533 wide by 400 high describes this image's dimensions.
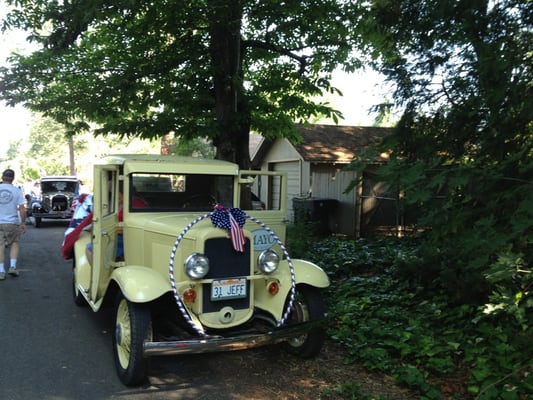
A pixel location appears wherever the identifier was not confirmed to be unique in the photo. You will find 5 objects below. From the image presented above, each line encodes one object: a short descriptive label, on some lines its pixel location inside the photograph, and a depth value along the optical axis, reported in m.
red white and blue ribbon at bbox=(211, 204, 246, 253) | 4.34
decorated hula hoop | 4.06
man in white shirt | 7.83
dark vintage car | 16.47
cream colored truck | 4.11
